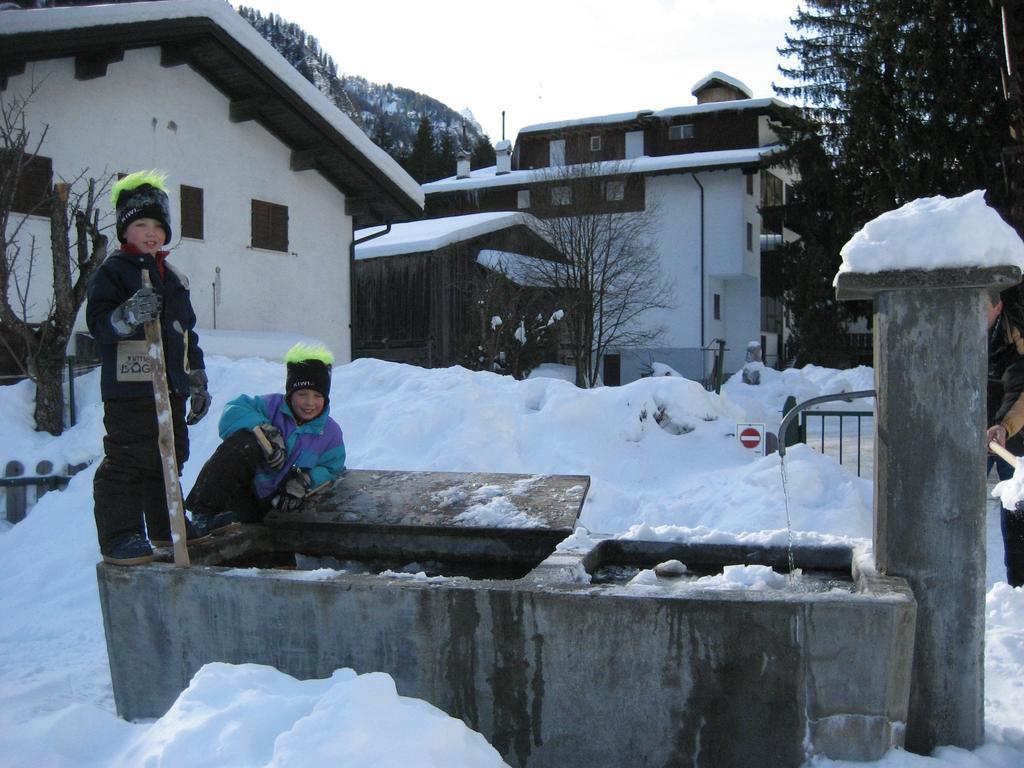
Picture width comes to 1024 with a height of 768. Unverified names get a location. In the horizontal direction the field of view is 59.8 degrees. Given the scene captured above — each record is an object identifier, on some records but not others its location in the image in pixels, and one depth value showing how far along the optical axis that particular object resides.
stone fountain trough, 2.72
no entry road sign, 9.16
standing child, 3.51
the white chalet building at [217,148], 11.30
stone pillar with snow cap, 2.89
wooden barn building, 20.25
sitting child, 4.32
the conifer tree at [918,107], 17.89
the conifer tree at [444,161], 49.97
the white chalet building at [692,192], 27.92
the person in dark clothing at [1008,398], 4.14
